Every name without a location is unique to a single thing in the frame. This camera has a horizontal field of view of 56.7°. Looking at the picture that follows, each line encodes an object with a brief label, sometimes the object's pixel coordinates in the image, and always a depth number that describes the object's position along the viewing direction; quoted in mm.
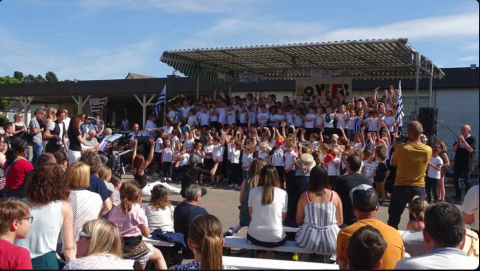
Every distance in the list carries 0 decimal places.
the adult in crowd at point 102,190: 5318
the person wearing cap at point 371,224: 3670
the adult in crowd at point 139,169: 8141
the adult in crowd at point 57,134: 10516
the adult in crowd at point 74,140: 9651
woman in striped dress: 5207
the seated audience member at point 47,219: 3766
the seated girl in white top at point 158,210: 5707
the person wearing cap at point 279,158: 12758
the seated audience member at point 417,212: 4625
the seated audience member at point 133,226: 4754
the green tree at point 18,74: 100656
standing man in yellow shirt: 6234
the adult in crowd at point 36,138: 10859
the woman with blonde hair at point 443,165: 10931
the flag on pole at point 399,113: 13945
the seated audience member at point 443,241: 2771
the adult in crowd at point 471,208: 4215
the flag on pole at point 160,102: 18758
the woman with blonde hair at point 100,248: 2980
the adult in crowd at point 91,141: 10291
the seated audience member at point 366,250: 2984
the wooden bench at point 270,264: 4457
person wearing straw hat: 7180
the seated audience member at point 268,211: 5438
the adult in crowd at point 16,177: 5938
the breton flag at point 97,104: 29891
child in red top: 3096
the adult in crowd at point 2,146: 8619
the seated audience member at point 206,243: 3297
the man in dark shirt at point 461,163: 11664
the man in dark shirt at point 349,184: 5898
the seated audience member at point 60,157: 6556
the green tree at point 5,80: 52381
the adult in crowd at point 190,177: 9148
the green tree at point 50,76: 118119
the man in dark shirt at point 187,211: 5547
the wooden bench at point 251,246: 5390
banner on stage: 18281
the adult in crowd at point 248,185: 6102
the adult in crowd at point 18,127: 11055
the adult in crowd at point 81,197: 4699
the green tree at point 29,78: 111750
